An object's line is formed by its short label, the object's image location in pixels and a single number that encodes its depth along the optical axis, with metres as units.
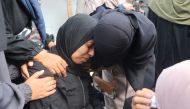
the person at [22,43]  1.17
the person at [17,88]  1.01
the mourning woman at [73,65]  1.21
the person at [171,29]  2.27
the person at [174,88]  0.83
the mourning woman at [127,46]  1.19
